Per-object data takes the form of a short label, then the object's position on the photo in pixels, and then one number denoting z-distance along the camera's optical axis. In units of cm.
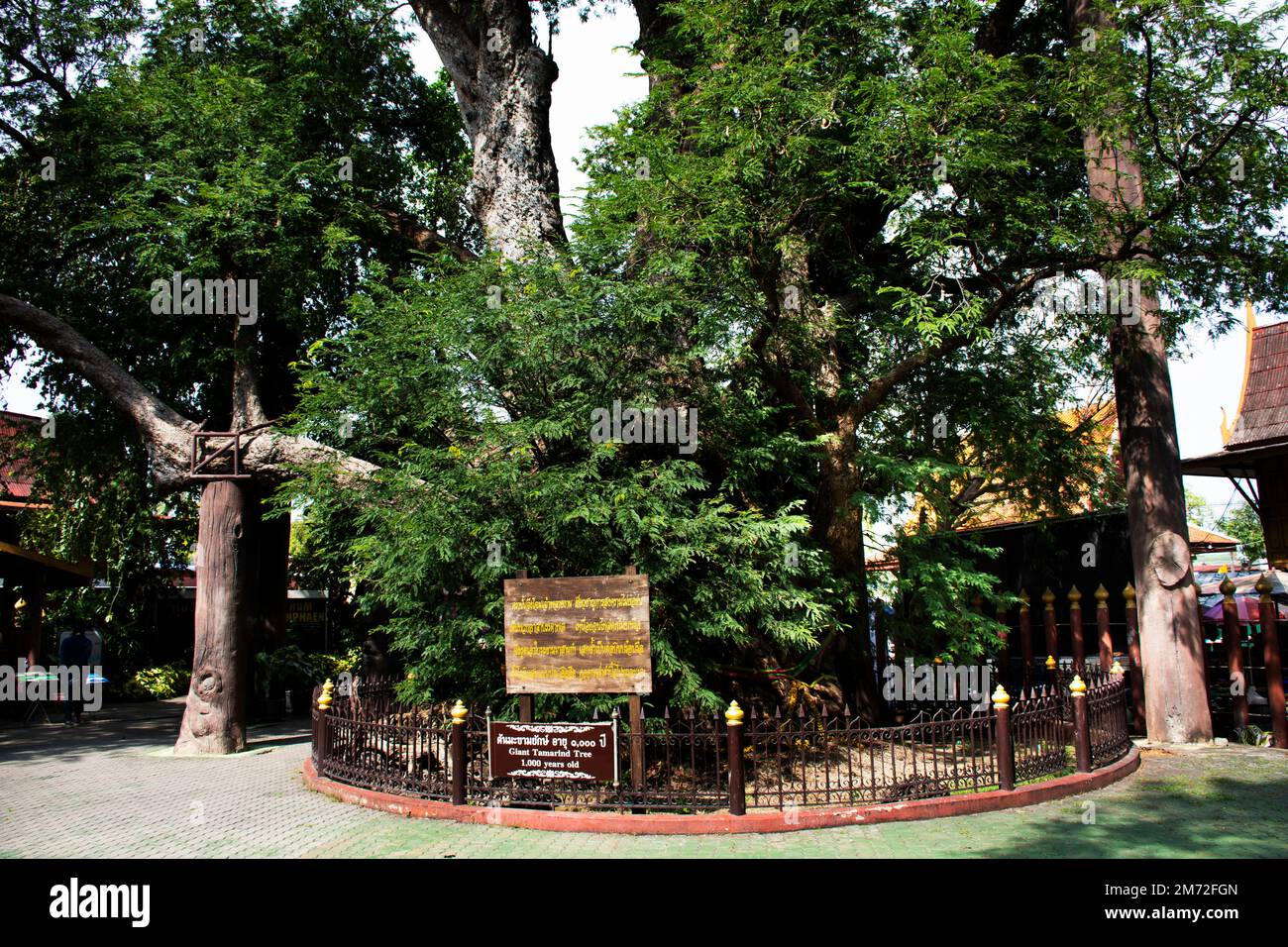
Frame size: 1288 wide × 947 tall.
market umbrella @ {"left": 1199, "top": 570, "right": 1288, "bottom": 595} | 1632
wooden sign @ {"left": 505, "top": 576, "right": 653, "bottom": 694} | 930
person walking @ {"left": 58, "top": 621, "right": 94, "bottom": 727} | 1859
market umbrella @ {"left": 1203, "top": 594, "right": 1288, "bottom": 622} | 1856
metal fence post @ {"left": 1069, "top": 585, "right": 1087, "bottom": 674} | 1412
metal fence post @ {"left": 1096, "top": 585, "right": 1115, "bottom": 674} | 1454
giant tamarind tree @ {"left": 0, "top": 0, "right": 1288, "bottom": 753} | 1083
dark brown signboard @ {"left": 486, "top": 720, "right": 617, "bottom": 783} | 882
